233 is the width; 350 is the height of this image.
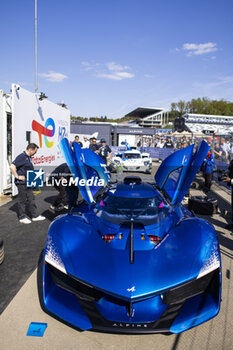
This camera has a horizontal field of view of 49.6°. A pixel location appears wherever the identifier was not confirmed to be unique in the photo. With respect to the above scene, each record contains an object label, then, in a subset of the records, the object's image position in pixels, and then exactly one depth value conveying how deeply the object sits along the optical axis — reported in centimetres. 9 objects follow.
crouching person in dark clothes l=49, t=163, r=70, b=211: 549
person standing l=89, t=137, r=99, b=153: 1020
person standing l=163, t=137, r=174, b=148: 2306
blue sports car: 201
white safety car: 1324
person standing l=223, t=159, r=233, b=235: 496
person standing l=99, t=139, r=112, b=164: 1015
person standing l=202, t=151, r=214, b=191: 866
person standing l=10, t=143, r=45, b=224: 505
